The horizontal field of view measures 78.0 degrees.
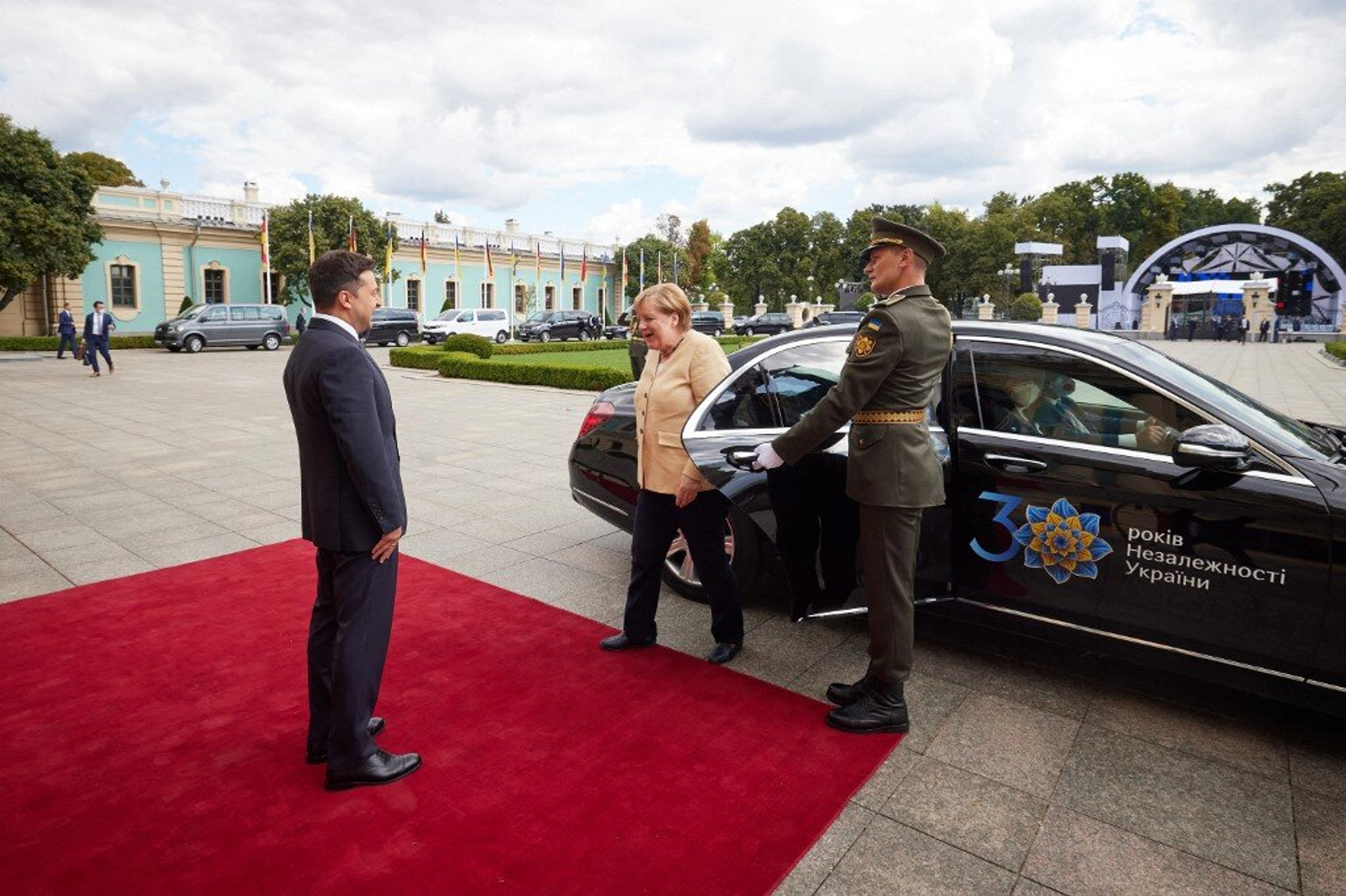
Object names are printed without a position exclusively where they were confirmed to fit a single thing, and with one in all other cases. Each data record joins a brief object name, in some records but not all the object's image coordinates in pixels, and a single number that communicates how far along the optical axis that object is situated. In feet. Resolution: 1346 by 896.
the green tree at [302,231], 122.83
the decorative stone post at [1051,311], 177.99
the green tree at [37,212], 88.48
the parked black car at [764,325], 157.07
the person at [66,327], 78.64
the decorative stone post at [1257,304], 169.58
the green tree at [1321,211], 204.44
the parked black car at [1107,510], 9.49
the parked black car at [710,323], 149.28
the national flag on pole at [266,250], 110.83
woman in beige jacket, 11.95
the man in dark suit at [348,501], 8.57
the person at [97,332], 61.41
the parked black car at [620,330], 139.64
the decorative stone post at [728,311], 175.11
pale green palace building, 111.75
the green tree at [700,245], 256.93
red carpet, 7.97
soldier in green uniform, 9.93
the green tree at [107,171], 156.66
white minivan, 114.42
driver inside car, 10.72
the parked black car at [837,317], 93.85
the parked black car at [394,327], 107.86
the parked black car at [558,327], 122.31
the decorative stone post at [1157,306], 181.16
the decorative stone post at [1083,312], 187.62
